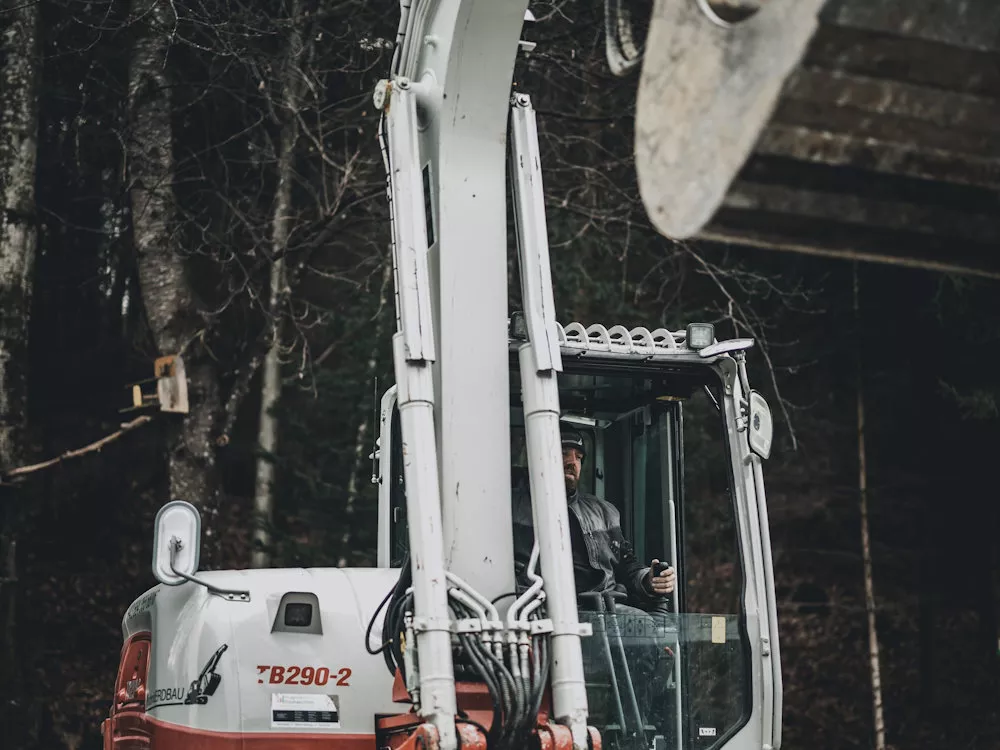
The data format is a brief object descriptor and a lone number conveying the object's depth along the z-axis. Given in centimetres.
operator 619
